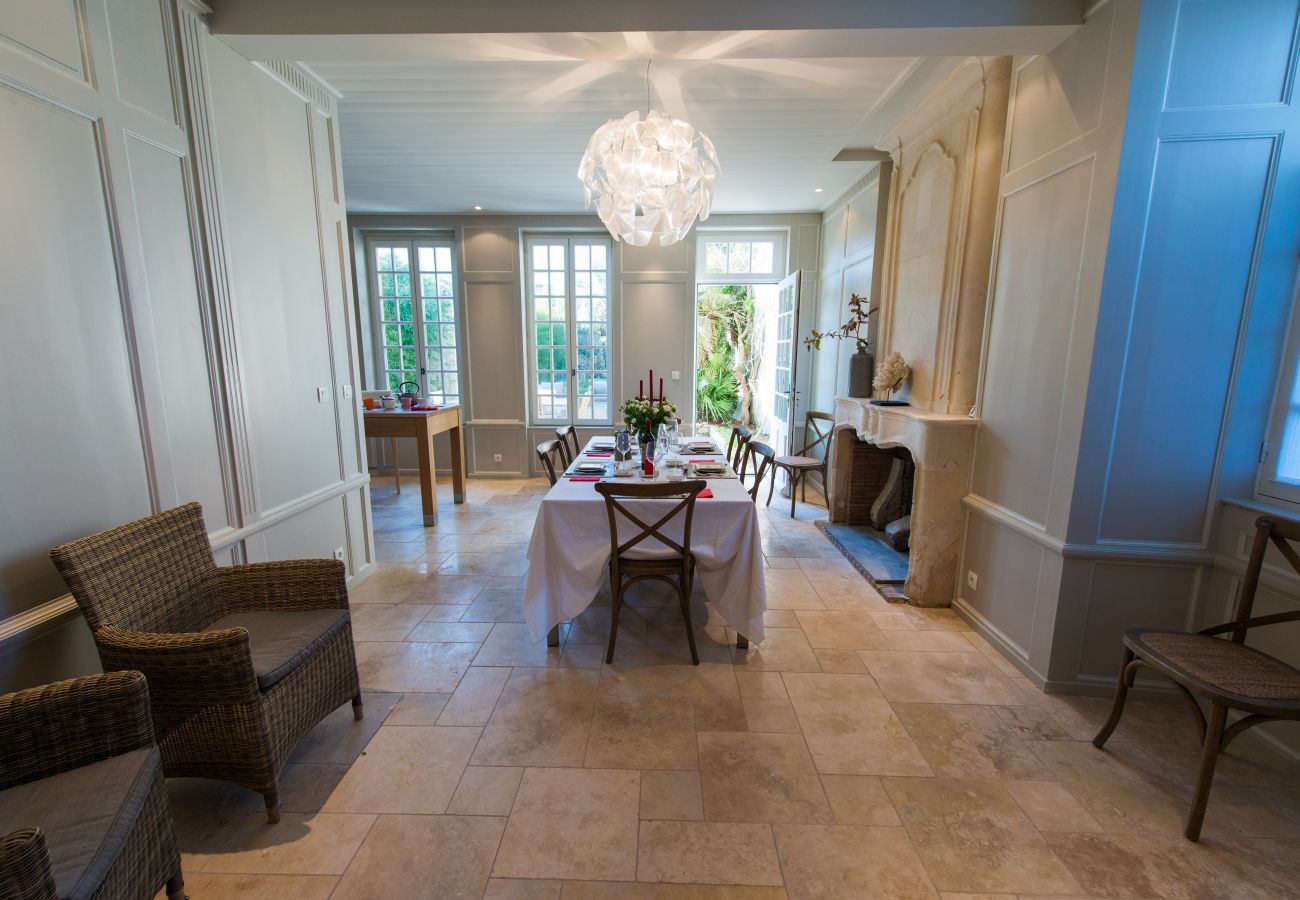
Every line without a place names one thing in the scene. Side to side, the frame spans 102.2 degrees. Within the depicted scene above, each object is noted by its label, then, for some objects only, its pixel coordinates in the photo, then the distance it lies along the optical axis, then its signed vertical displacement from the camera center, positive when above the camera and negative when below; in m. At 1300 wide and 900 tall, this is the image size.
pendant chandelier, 2.62 +0.95
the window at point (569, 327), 6.05 +0.36
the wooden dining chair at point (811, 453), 4.82 -0.92
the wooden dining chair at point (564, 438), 3.81 -0.58
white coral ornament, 3.63 -0.07
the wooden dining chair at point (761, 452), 3.22 -0.57
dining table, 2.54 -0.95
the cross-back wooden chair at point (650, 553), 2.45 -0.92
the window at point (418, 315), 6.08 +0.48
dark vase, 4.07 -0.08
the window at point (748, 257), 5.98 +1.18
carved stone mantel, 2.89 -0.72
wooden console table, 4.47 -0.62
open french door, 5.02 -0.04
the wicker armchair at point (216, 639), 1.54 -0.94
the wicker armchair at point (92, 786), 1.09 -0.99
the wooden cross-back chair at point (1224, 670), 1.57 -0.97
